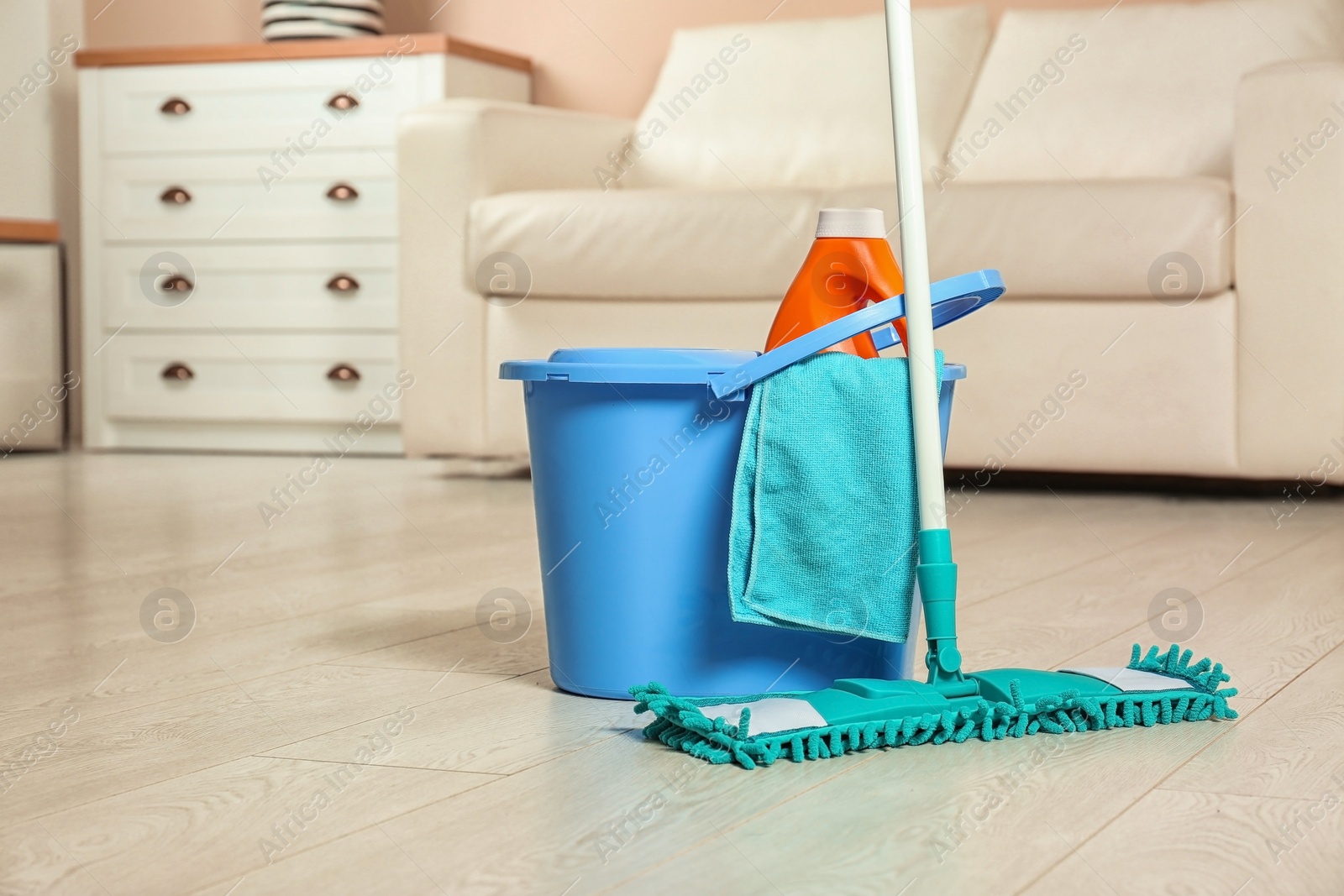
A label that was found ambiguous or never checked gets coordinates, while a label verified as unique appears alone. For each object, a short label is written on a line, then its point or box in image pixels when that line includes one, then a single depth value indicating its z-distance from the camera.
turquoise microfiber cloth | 2.15
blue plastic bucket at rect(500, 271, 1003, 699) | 2.18
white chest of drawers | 4.94
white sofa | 3.49
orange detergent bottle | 2.24
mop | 2.07
